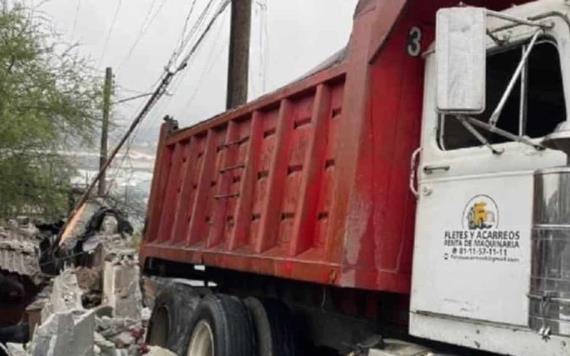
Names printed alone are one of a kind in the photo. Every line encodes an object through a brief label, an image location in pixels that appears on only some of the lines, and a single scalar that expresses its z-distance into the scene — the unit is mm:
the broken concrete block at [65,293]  10625
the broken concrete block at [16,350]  7869
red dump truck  3721
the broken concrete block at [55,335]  7109
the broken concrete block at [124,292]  12641
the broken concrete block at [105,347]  7954
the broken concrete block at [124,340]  9092
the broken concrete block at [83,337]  7191
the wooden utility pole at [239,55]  14430
